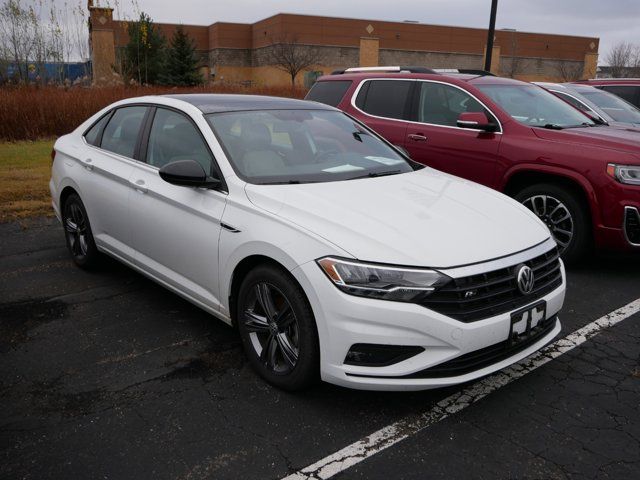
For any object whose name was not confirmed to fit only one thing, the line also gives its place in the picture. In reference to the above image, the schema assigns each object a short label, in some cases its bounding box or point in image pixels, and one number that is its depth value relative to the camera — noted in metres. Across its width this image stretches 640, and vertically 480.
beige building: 51.44
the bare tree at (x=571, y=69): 57.21
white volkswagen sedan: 2.81
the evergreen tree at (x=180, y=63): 42.22
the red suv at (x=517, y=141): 5.16
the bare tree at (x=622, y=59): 49.49
